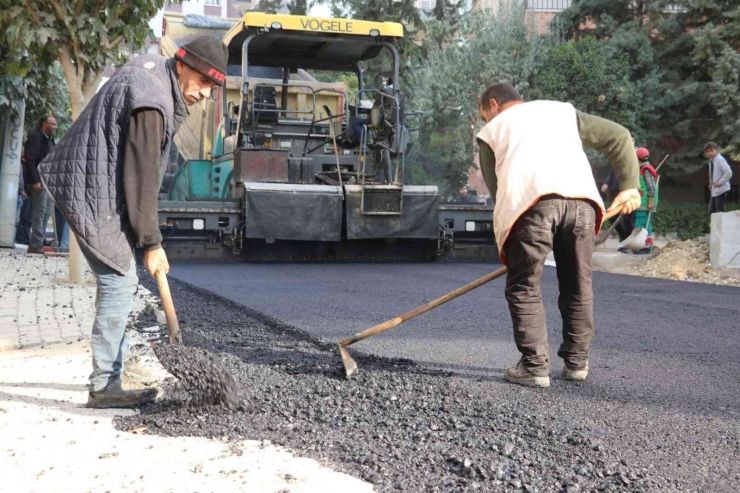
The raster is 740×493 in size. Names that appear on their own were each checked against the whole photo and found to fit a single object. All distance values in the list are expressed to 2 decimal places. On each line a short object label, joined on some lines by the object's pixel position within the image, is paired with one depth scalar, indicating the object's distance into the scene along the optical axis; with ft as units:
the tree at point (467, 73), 71.10
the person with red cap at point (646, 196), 36.78
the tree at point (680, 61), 58.82
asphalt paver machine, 32.42
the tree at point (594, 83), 65.00
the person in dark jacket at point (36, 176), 34.14
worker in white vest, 12.06
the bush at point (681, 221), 63.41
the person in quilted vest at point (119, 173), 10.66
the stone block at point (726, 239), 33.94
